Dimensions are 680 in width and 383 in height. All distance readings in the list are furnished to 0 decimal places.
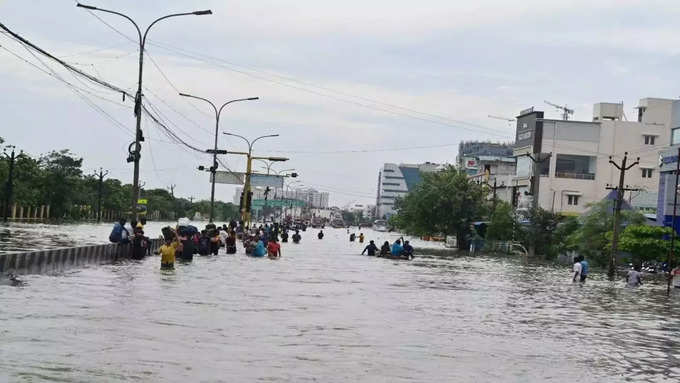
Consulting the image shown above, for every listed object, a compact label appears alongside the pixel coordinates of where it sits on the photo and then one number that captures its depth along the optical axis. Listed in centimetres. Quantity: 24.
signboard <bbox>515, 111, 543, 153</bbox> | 11294
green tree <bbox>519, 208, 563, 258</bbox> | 8300
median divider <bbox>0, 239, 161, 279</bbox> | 2539
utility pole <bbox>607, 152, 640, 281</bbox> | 5291
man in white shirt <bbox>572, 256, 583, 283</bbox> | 4475
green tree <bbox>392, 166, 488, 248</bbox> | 9719
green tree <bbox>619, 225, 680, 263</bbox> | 5995
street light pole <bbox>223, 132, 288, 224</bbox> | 7900
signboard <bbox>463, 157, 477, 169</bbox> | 19650
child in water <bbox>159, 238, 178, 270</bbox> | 3178
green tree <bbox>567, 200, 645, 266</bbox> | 6619
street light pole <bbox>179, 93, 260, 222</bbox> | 7131
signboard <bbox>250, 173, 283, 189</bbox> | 14838
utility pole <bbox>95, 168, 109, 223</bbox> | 12356
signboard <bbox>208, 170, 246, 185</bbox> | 13288
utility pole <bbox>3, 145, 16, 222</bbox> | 8256
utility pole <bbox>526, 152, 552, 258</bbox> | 10830
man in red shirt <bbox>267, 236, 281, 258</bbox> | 4862
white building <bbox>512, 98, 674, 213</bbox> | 10912
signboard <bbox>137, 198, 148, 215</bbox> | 6531
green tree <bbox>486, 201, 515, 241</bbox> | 8912
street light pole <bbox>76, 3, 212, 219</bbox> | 4144
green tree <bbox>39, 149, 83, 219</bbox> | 10294
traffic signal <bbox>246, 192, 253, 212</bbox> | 7875
